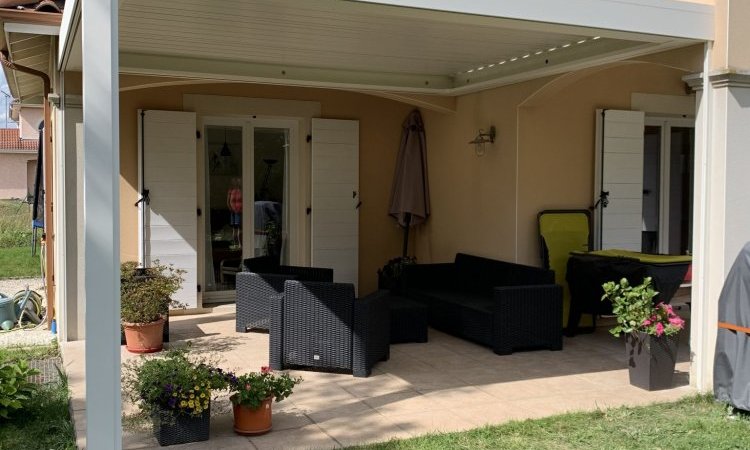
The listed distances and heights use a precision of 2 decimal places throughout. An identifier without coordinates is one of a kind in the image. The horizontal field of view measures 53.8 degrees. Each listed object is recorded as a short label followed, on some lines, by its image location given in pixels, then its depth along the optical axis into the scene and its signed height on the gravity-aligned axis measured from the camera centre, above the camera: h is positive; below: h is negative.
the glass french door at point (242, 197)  8.46 +0.00
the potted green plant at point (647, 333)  5.23 -0.95
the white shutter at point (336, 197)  8.65 +0.00
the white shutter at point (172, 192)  7.78 +0.05
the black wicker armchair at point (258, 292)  6.95 -0.91
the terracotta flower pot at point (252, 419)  4.20 -1.27
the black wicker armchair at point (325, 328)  5.51 -0.99
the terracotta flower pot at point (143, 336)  6.24 -1.19
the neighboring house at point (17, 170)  29.69 +1.06
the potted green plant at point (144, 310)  6.21 -0.96
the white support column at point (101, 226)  3.28 -0.13
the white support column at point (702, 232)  5.05 -0.23
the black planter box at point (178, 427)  4.02 -1.28
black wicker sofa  6.31 -0.96
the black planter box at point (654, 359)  5.24 -1.14
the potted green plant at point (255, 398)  4.16 -1.14
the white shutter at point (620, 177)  7.53 +0.22
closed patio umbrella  8.78 +0.22
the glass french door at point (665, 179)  8.43 +0.23
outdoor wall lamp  7.60 +0.61
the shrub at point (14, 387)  4.45 -1.19
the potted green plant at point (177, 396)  4.00 -1.08
